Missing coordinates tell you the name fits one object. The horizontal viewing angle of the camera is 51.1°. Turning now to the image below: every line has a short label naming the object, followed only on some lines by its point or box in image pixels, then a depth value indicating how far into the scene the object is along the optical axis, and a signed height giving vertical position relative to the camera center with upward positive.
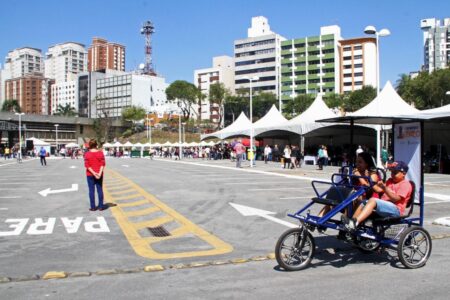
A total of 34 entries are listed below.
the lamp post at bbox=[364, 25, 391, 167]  22.30 +5.41
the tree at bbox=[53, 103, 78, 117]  146.31 +10.36
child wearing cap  6.30 -0.78
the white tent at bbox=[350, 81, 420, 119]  31.59 +2.74
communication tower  165.62 +35.48
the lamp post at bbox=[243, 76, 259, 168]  33.56 -0.84
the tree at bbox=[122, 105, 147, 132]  121.88 +7.51
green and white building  131.00 +22.93
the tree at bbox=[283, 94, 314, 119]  107.94 +9.17
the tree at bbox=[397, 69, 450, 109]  58.31 +7.17
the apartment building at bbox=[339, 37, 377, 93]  131.25 +23.12
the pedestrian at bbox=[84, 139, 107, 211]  11.50 -0.69
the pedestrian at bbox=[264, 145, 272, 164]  40.12 -0.66
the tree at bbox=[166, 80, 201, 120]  124.31 +13.84
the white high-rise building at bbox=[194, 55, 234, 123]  158.12 +22.97
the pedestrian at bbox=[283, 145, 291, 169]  30.44 -0.68
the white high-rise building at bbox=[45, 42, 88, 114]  194.75 +21.60
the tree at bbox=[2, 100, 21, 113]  133.25 +11.01
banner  8.23 -0.04
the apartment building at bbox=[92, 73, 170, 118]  154.38 +17.74
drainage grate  8.67 -1.65
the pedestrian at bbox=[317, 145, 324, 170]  29.88 -0.85
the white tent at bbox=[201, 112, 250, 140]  49.62 +1.64
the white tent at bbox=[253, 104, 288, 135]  45.20 +2.43
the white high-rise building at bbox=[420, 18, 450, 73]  188.12 +40.27
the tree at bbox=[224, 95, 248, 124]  122.19 +10.52
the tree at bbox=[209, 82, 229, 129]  120.44 +13.06
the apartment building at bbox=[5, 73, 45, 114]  199.50 +26.62
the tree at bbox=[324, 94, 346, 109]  100.75 +9.37
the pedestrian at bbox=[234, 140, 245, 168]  31.26 -0.38
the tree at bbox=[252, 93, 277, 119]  125.66 +11.32
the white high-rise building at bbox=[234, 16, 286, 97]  141.25 +25.95
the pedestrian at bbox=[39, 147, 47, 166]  36.38 -0.93
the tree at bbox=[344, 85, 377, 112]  91.94 +9.39
